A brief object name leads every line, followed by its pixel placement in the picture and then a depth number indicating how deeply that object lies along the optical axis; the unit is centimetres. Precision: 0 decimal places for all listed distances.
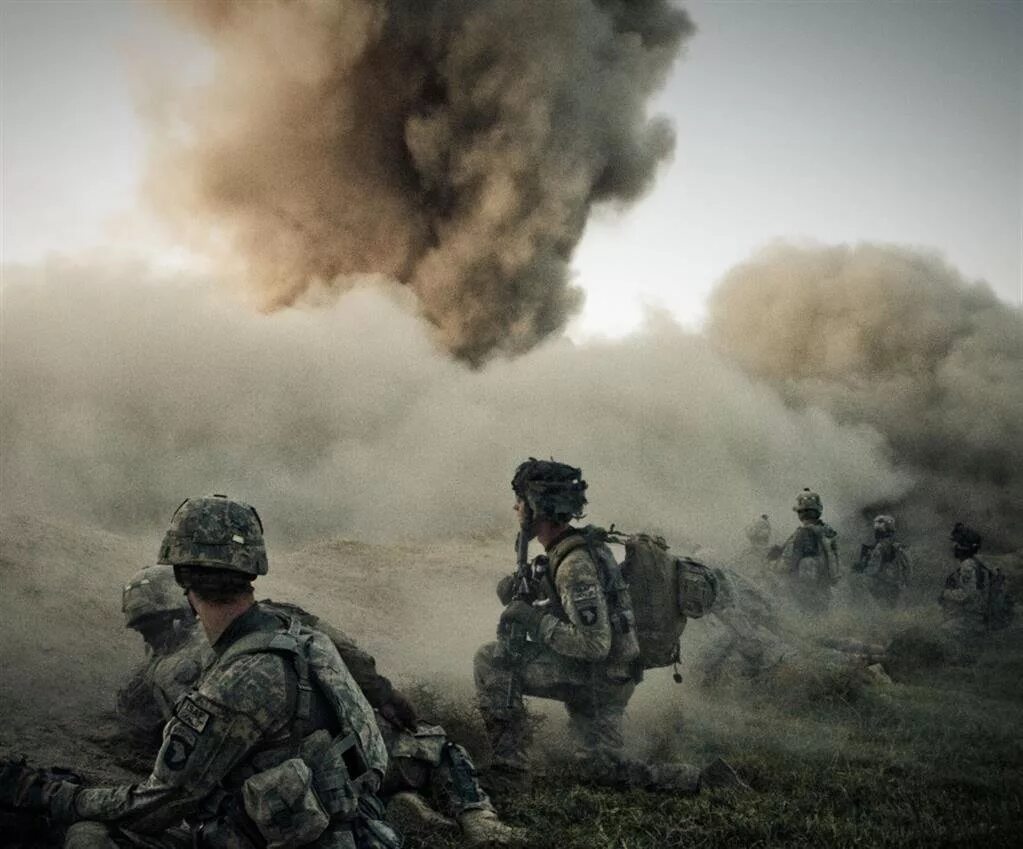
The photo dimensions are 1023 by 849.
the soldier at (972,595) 1031
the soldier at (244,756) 257
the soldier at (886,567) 1384
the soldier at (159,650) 468
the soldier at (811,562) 1175
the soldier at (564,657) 500
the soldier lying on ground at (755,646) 855
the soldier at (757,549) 1291
